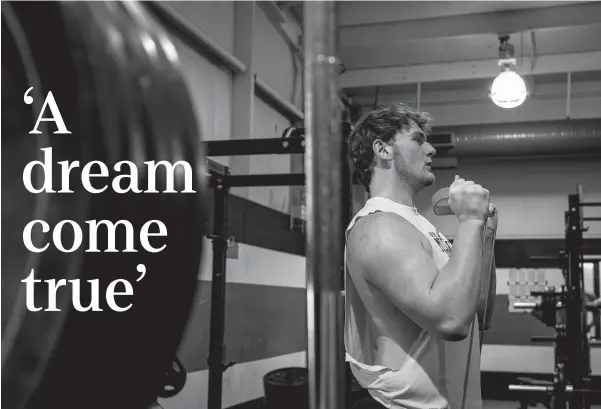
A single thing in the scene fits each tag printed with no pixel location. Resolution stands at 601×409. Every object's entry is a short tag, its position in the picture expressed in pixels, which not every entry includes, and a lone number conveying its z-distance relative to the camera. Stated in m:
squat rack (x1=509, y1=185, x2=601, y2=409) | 3.44
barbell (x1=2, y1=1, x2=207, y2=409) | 0.60
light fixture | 4.57
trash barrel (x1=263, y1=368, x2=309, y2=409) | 4.29
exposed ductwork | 5.77
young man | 1.30
